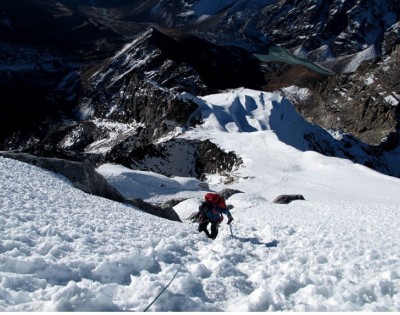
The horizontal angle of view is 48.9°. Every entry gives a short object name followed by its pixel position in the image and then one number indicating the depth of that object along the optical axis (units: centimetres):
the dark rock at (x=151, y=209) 2649
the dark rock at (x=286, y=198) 3340
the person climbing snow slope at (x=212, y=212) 1606
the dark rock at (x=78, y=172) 2461
